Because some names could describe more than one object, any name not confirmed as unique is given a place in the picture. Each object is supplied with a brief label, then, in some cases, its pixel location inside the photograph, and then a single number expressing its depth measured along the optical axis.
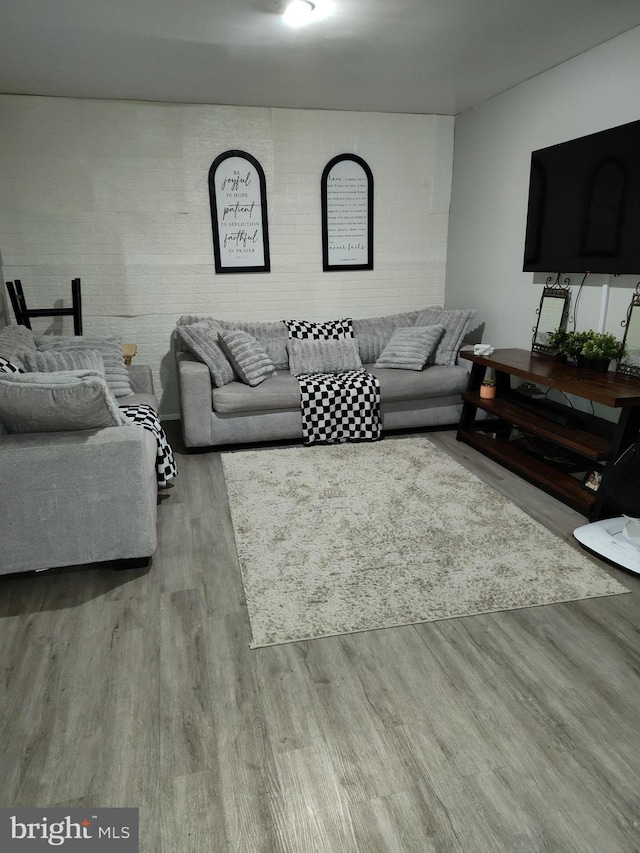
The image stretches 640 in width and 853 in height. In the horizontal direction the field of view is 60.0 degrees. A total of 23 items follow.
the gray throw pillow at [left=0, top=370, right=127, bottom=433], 2.12
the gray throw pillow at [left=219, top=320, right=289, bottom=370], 4.49
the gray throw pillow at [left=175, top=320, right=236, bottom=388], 3.93
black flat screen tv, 3.00
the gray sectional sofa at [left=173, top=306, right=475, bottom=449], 3.85
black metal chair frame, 4.05
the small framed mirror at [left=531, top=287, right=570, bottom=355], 3.64
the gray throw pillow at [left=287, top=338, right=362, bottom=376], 4.34
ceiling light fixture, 2.60
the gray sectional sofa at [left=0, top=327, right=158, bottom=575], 2.14
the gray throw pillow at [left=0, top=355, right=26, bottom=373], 2.47
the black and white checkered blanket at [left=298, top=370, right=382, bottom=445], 3.99
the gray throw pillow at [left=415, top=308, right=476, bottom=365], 4.38
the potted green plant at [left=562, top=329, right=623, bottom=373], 3.15
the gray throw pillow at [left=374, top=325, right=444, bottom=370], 4.28
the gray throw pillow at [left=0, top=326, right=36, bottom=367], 2.92
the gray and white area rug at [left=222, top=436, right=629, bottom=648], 2.14
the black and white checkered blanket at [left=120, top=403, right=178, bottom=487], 3.00
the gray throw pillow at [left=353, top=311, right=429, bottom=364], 4.70
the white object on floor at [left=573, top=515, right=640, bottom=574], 2.40
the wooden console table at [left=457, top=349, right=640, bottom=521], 2.74
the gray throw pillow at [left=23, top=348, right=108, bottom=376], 3.05
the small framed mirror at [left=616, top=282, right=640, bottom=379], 3.02
